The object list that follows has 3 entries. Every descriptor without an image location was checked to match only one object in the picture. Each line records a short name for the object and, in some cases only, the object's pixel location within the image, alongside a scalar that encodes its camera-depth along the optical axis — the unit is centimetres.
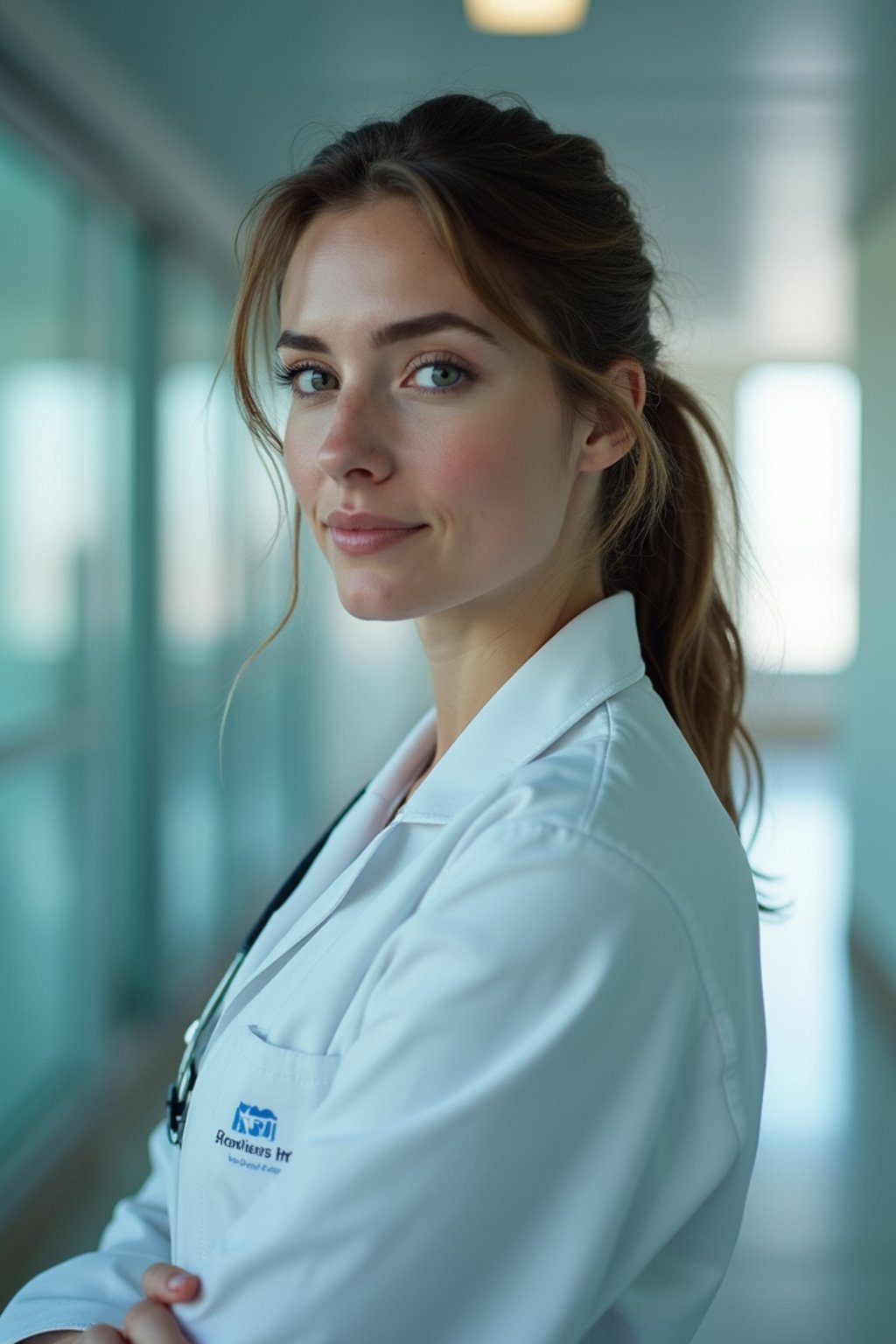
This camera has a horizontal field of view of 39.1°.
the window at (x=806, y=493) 1123
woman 84
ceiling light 293
